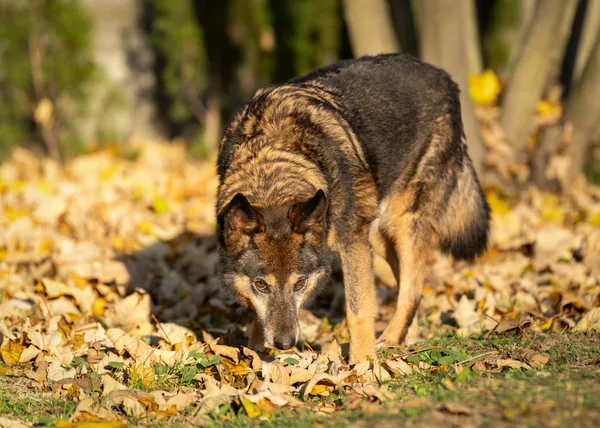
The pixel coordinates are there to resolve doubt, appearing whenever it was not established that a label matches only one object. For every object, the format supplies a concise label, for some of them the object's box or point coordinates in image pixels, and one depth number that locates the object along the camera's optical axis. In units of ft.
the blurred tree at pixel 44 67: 75.97
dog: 31.30
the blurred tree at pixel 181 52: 84.33
